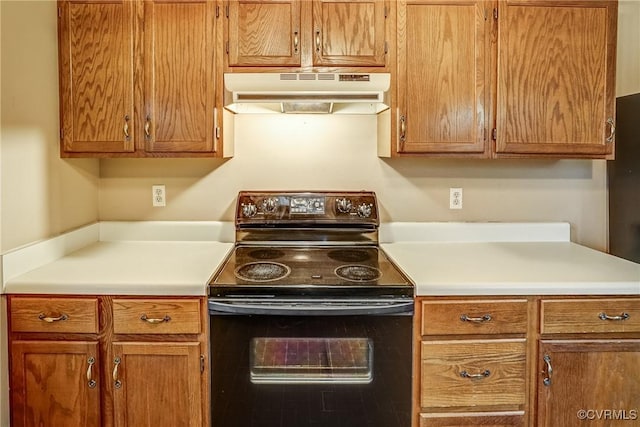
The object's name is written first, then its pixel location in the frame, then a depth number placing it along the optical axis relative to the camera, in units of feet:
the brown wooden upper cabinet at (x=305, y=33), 6.77
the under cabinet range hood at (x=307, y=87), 6.41
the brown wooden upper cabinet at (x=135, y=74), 6.73
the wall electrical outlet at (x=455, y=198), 8.09
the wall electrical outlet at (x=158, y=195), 8.06
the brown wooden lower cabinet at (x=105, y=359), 5.63
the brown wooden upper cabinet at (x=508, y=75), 6.78
